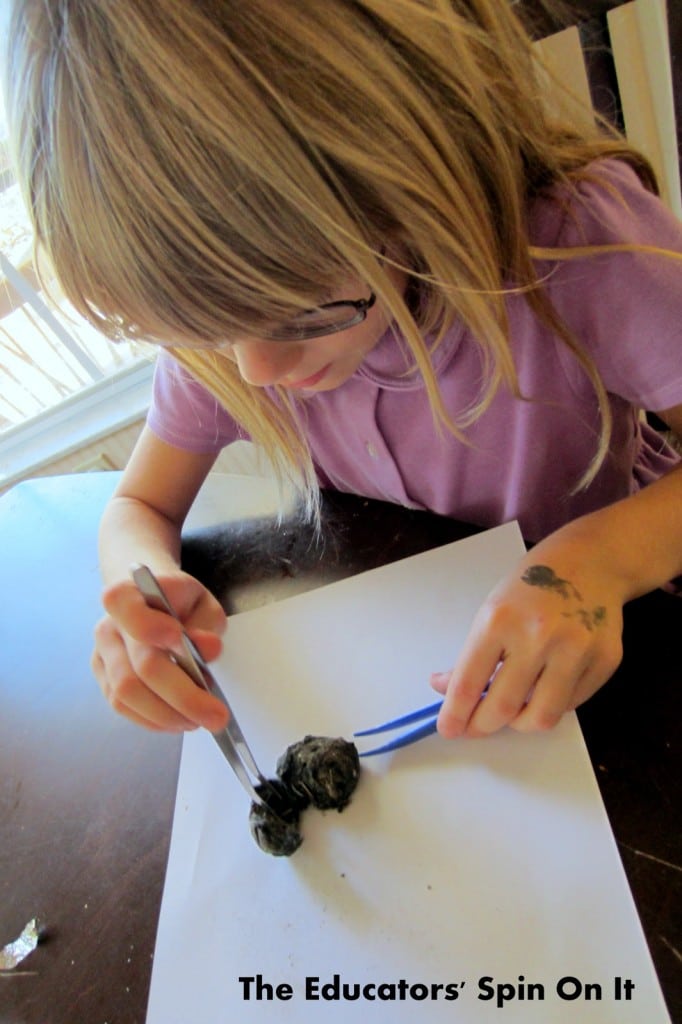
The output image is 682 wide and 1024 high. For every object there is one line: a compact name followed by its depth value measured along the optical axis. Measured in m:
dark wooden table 0.40
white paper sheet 0.36
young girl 0.33
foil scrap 0.45
